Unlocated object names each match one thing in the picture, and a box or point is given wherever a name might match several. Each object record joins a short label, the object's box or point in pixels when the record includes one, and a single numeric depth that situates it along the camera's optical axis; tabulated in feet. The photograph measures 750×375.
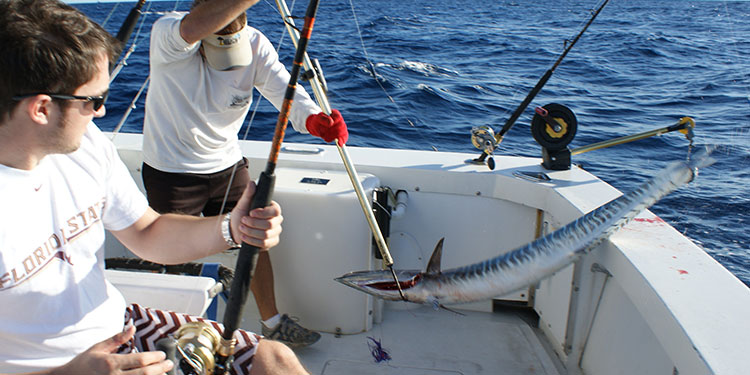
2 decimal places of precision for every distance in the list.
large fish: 5.86
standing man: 6.75
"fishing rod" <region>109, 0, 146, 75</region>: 8.03
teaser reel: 8.34
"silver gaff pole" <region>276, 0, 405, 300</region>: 5.83
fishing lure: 8.00
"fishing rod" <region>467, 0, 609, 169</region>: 8.70
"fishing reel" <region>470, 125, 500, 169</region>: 8.69
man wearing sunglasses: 3.57
